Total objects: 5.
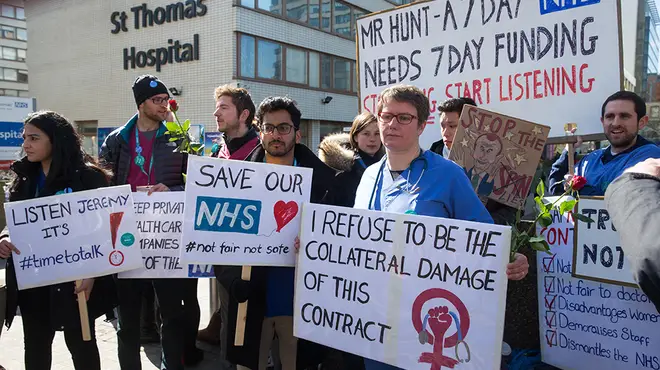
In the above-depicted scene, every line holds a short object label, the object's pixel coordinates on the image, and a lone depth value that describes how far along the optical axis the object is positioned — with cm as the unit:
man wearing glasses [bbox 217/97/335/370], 265
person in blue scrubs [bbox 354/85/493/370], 210
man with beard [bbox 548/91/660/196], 291
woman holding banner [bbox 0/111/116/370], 277
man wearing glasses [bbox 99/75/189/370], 306
